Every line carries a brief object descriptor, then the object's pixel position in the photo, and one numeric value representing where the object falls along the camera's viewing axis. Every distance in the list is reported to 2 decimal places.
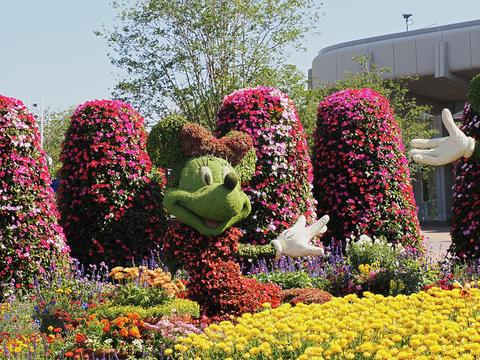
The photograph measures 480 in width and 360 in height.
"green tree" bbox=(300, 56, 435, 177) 22.48
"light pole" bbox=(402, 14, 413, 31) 33.44
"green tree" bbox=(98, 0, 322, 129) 21.14
